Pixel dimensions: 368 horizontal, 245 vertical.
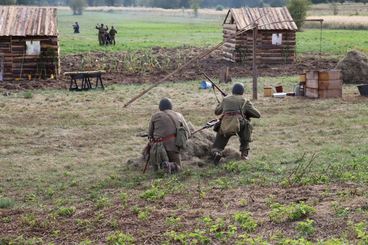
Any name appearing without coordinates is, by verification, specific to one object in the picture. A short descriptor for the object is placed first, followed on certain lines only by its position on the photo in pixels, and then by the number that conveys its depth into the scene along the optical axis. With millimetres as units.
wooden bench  24859
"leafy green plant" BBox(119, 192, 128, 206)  10276
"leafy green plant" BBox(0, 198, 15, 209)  10445
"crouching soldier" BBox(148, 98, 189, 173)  12312
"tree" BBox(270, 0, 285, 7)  122338
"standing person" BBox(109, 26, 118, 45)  46406
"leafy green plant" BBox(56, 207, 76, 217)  9766
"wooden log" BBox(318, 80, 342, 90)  21578
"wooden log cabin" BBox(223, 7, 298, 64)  33969
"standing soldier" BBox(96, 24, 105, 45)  46062
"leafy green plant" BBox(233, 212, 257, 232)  8430
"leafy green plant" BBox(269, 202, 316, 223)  8664
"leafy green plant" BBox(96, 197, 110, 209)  10086
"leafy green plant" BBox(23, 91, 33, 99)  23227
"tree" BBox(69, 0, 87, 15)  129875
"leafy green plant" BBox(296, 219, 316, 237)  8144
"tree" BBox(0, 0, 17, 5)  84250
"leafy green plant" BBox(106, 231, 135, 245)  8195
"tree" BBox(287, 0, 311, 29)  57188
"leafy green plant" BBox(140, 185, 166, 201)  10401
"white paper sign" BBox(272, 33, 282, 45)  34312
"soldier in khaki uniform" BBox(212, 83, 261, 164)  12992
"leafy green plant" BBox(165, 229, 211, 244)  8031
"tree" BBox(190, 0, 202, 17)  122256
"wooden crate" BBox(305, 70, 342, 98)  21531
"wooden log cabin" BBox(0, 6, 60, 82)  28391
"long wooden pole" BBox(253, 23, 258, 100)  21828
